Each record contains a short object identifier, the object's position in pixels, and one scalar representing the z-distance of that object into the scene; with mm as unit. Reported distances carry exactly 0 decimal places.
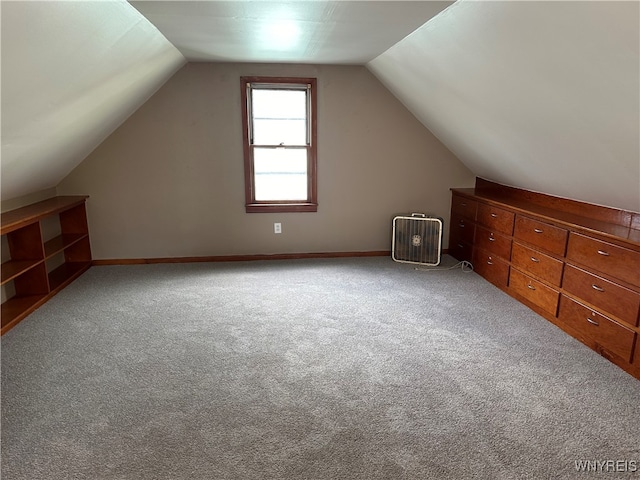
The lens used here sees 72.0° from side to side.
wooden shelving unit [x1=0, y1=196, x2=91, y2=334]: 3166
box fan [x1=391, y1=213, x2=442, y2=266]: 4410
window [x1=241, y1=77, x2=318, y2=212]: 4355
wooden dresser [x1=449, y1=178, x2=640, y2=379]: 2506
